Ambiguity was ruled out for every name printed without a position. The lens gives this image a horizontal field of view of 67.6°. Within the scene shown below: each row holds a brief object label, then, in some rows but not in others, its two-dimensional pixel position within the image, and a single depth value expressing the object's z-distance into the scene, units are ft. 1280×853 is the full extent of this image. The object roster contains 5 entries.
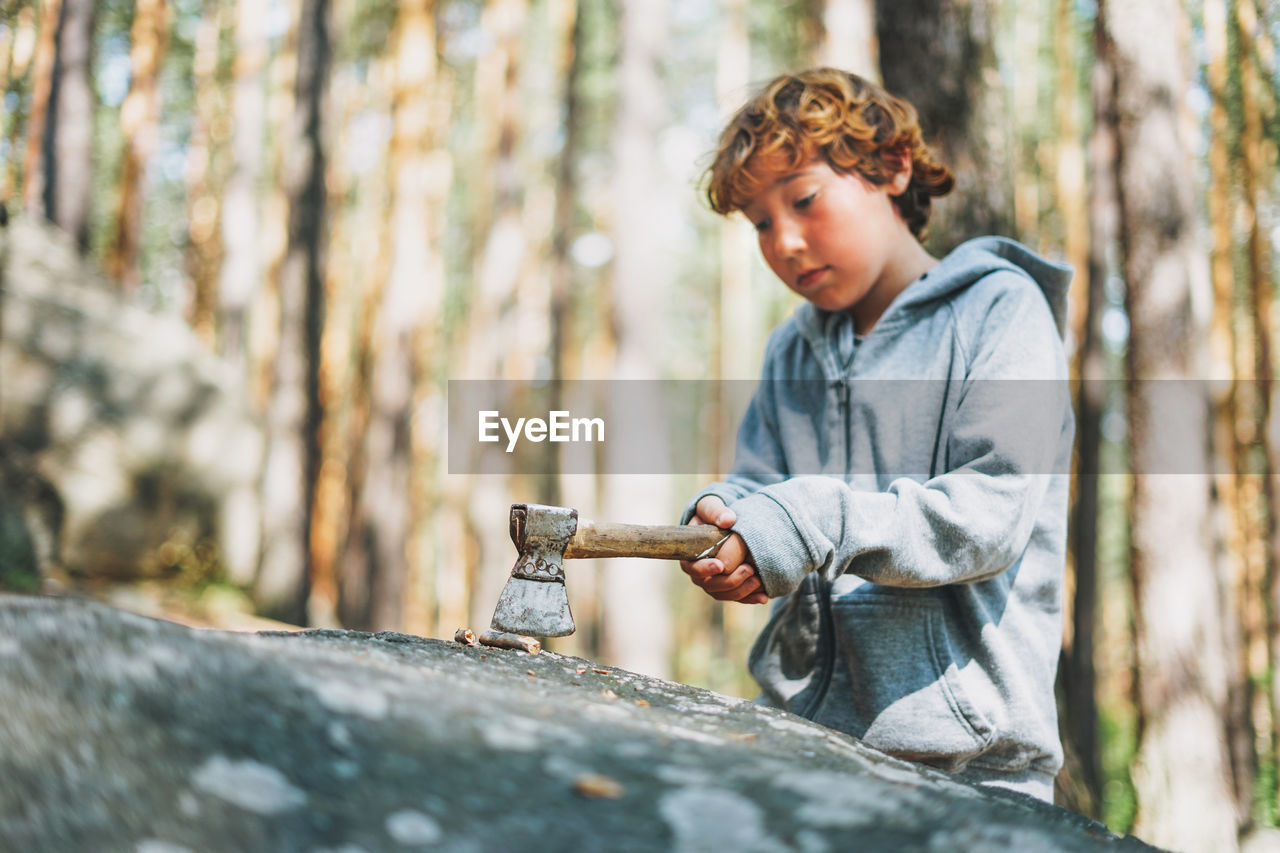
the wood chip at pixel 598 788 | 3.44
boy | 5.82
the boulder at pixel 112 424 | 22.66
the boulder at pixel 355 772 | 3.00
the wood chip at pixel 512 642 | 6.31
